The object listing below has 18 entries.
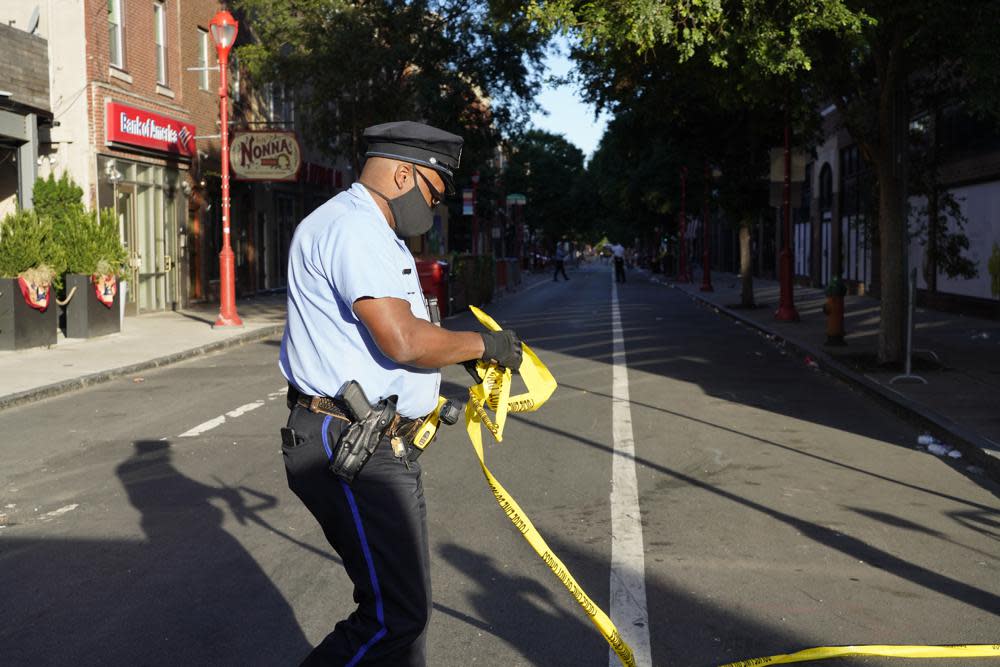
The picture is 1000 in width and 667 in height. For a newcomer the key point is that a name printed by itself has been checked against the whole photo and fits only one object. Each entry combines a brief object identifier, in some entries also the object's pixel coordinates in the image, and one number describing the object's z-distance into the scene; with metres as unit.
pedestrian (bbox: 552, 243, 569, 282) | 56.82
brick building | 23.58
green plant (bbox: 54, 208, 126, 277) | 18.80
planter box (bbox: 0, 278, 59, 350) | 16.48
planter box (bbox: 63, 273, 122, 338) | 18.59
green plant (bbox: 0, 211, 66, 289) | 16.89
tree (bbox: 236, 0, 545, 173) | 29.23
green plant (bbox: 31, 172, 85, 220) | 20.02
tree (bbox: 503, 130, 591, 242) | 106.19
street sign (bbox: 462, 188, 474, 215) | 38.31
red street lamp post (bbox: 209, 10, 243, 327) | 21.58
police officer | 3.16
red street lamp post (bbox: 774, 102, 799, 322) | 23.31
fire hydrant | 16.72
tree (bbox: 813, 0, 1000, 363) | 12.91
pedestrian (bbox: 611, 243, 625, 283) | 54.20
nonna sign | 27.08
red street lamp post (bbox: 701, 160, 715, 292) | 40.22
